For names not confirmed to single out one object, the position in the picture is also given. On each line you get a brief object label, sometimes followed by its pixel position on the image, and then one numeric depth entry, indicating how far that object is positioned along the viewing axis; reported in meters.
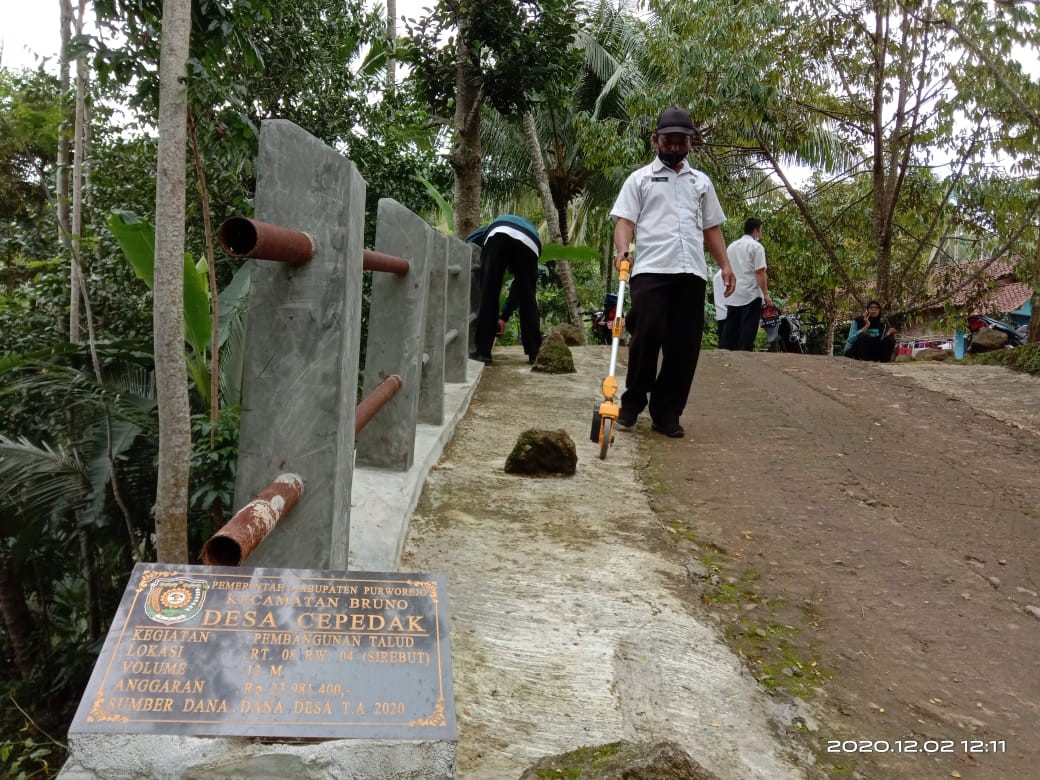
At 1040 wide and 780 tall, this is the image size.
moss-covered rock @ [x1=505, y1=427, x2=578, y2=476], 4.19
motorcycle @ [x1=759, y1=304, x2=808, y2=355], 13.44
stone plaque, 1.31
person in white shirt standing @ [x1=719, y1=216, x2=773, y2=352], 9.73
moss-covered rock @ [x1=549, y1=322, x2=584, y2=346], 11.02
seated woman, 11.39
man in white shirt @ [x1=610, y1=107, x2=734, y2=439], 5.04
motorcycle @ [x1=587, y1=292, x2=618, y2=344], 13.16
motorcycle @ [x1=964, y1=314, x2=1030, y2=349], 13.48
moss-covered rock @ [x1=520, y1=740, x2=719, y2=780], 1.59
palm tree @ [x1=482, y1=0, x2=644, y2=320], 19.36
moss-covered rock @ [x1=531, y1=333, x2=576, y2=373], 7.56
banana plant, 4.00
